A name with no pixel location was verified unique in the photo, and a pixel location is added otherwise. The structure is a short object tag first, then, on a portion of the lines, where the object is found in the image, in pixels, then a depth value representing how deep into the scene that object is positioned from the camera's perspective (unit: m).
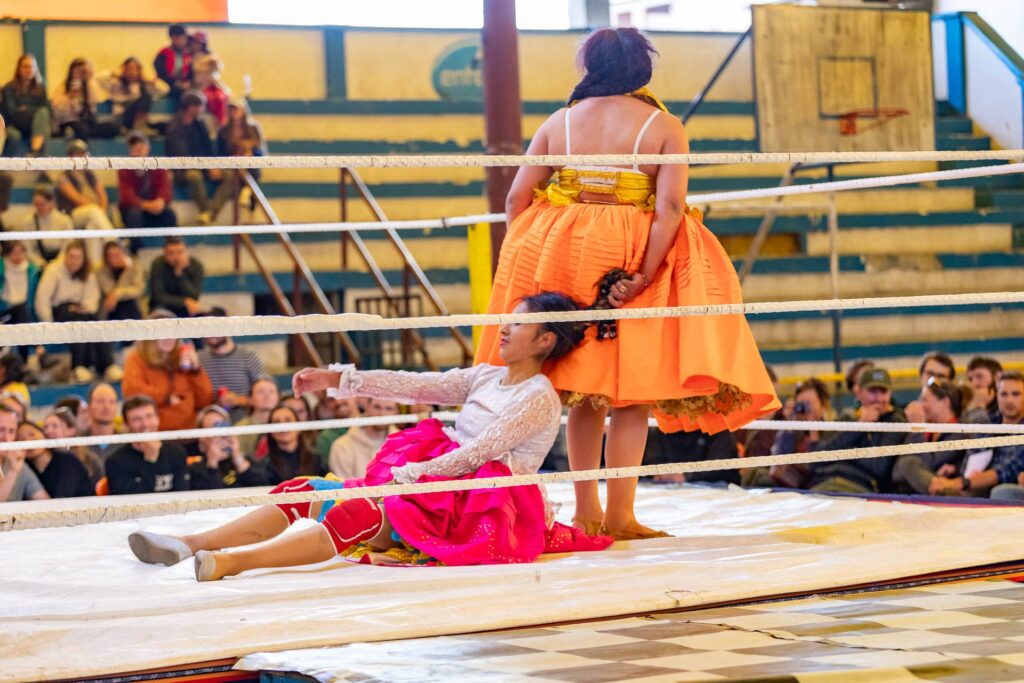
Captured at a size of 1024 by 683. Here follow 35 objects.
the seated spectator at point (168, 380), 9.93
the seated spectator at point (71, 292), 11.50
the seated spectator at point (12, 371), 10.59
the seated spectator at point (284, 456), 8.29
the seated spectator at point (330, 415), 8.92
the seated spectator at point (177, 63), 14.02
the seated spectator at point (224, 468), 8.10
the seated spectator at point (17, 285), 11.45
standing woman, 5.00
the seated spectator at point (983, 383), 8.50
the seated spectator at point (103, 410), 8.76
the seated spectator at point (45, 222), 11.98
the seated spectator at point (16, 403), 8.02
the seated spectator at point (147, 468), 7.73
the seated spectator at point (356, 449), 8.28
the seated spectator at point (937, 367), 8.76
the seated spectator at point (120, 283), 11.77
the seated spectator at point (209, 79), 13.77
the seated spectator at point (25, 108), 13.29
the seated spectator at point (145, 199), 12.83
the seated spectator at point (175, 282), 11.80
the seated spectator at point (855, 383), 8.75
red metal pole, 8.07
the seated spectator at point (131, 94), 13.95
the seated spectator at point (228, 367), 10.68
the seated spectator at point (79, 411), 8.91
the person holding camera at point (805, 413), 8.50
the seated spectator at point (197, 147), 13.40
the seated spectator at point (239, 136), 13.63
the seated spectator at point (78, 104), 13.67
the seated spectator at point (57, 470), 7.75
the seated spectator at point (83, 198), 12.16
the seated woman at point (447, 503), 4.67
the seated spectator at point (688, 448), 8.05
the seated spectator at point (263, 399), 9.44
